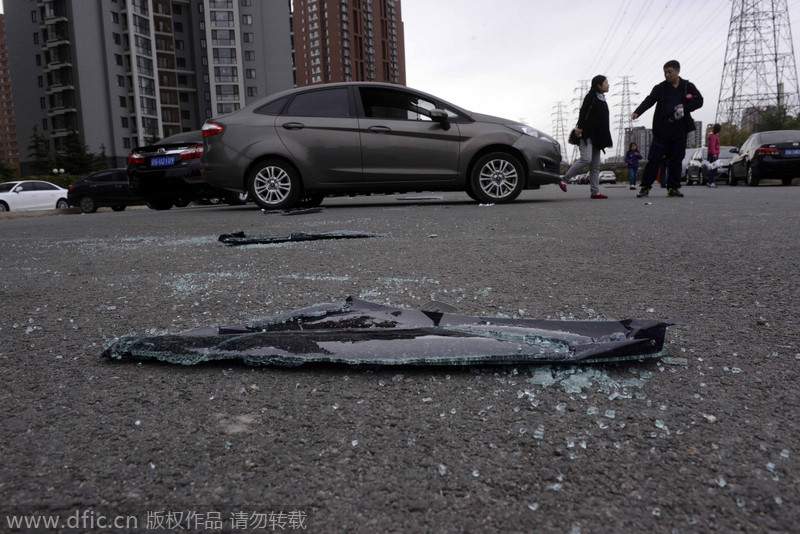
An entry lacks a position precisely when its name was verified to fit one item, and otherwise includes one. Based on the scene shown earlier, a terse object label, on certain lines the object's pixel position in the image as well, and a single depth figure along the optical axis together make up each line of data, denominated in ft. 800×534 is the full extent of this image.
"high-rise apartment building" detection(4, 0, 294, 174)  213.25
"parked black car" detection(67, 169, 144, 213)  59.57
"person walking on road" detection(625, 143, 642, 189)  71.31
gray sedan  26.89
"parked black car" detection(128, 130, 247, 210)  33.24
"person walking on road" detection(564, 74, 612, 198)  32.22
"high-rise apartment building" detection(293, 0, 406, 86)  467.93
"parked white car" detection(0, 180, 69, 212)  64.49
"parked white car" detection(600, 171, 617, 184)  199.41
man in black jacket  29.09
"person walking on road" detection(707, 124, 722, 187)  57.88
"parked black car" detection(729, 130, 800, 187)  48.21
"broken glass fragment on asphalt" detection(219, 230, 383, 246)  14.88
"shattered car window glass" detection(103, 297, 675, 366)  5.24
